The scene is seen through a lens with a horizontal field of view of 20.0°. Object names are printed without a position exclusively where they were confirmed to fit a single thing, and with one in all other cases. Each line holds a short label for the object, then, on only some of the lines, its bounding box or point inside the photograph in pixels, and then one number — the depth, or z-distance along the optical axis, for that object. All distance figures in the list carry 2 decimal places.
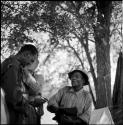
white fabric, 5.69
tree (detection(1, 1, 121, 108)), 9.08
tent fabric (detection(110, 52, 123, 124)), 10.90
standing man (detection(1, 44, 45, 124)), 3.34
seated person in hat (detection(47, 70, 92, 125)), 4.56
